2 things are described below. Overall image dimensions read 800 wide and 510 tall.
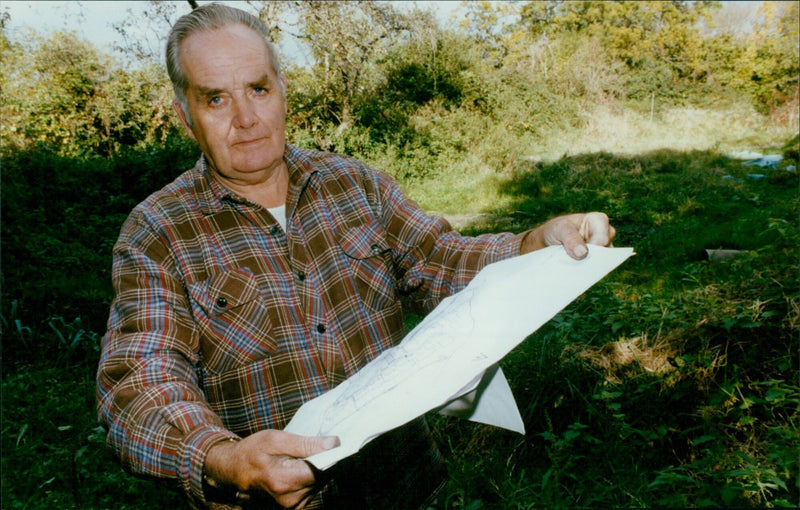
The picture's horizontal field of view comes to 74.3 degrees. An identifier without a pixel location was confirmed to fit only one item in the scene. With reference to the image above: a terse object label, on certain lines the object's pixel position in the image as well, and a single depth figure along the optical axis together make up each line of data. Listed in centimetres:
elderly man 130
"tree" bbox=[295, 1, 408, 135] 1068
